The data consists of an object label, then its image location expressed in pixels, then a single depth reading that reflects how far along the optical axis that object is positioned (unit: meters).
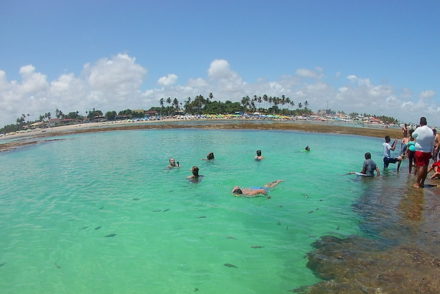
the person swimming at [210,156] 24.81
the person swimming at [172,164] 22.50
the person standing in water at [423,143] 12.93
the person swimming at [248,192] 14.79
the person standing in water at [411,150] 17.67
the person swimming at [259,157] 25.00
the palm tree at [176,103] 185.88
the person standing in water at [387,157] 19.86
